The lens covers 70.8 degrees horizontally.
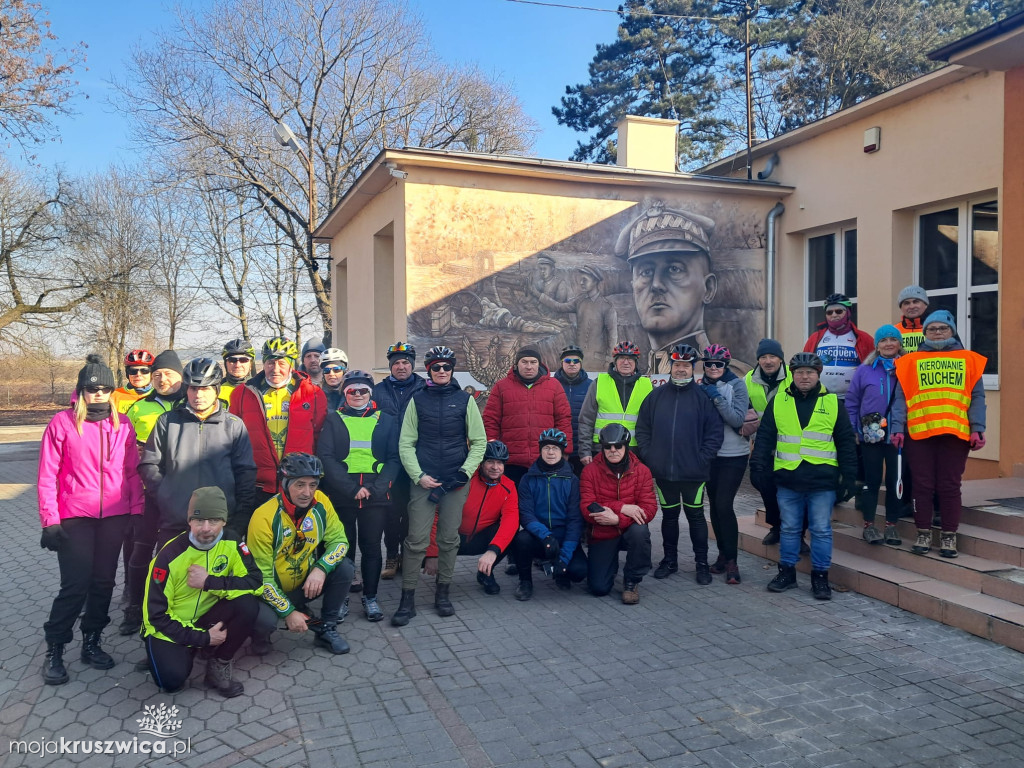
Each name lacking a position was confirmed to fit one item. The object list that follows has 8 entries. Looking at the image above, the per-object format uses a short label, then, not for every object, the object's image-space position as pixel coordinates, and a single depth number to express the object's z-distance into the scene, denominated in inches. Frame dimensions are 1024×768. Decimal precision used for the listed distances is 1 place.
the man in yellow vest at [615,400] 260.8
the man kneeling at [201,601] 159.2
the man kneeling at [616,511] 231.0
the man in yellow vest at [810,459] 226.5
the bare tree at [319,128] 973.2
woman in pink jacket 172.1
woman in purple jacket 236.2
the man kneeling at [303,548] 184.2
